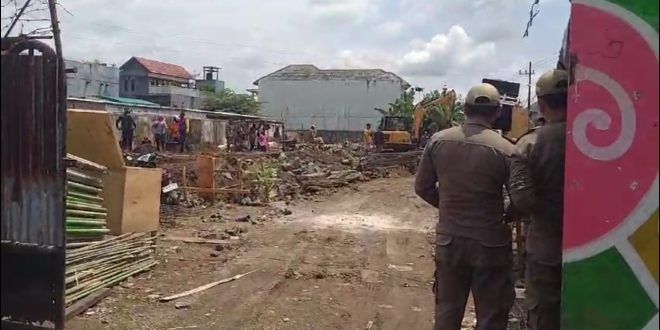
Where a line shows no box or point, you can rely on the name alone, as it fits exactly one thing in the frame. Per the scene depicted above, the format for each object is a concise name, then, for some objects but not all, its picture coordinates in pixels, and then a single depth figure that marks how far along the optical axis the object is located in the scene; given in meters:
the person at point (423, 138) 27.68
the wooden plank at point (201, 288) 6.82
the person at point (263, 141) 30.53
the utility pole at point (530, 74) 48.37
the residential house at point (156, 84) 52.25
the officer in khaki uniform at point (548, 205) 3.51
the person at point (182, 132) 26.73
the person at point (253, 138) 30.91
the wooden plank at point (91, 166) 6.09
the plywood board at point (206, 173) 14.68
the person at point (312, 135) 37.52
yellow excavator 27.16
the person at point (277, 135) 36.95
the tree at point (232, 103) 50.44
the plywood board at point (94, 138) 6.91
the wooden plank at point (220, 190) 14.28
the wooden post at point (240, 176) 15.22
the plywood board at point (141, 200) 7.28
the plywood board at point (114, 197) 7.11
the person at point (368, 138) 32.09
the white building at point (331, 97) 61.72
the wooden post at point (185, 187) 14.04
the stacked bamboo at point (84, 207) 6.07
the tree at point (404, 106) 42.47
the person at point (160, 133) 25.92
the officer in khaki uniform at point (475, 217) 3.85
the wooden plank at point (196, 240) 10.01
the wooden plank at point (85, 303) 5.82
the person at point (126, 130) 23.09
